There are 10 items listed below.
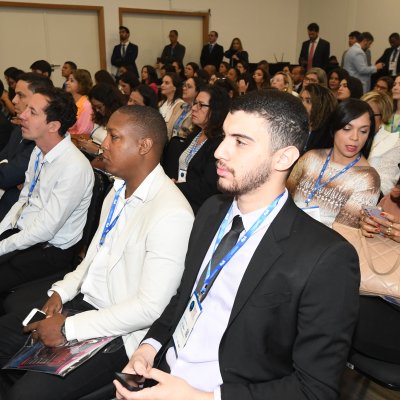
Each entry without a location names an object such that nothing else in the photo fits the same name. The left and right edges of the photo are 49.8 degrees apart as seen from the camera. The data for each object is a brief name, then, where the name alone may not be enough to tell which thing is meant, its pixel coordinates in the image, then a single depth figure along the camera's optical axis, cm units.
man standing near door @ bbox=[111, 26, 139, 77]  1055
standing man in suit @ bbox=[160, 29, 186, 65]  1105
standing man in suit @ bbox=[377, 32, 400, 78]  902
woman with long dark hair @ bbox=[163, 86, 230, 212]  335
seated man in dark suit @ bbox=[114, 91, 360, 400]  117
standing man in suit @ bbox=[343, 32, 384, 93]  890
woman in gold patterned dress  248
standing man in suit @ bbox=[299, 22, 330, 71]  1016
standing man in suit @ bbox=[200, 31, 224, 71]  1133
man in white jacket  163
